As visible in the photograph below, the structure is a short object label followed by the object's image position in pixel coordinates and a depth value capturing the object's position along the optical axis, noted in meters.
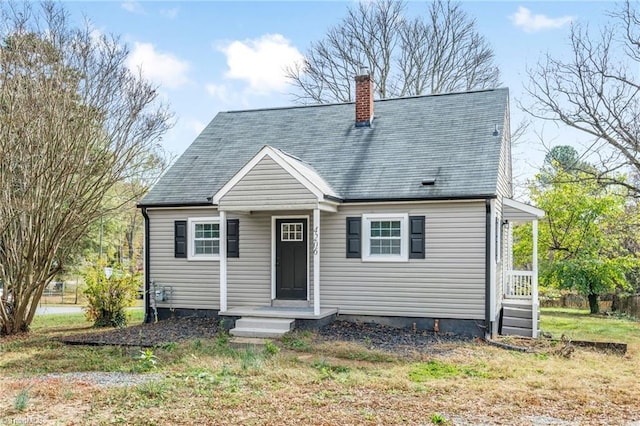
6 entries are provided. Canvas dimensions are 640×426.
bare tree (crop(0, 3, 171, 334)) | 11.36
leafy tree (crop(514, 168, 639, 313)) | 19.78
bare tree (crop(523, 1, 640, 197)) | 15.81
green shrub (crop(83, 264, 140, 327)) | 13.86
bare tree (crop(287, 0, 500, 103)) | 26.23
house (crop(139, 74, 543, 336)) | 11.38
